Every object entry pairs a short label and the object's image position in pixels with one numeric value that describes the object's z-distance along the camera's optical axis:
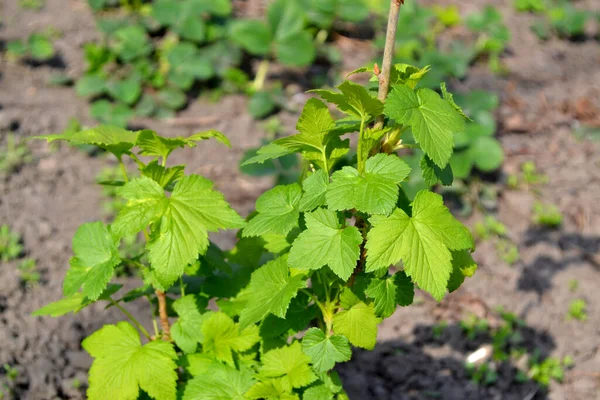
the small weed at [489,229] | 3.87
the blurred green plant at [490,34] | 5.22
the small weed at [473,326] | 3.29
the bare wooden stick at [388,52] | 1.74
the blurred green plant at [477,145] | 4.03
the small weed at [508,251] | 3.74
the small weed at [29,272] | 3.21
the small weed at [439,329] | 3.27
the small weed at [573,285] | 3.60
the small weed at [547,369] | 3.13
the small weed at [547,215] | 3.97
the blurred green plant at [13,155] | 3.86
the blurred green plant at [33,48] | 4.55
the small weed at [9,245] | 3.32
